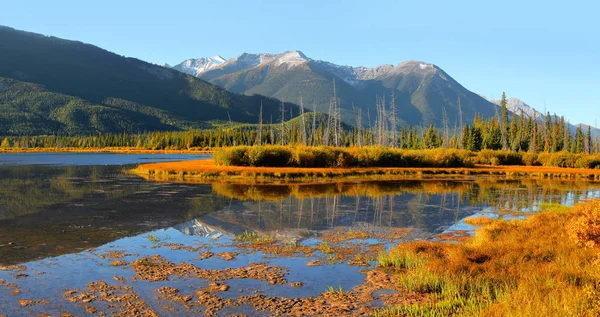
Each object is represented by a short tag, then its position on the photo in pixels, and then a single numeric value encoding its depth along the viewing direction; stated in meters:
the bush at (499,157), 82.31
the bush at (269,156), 60.75
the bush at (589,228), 13.04
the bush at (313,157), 61.75
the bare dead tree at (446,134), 116.19
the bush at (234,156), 61.25
